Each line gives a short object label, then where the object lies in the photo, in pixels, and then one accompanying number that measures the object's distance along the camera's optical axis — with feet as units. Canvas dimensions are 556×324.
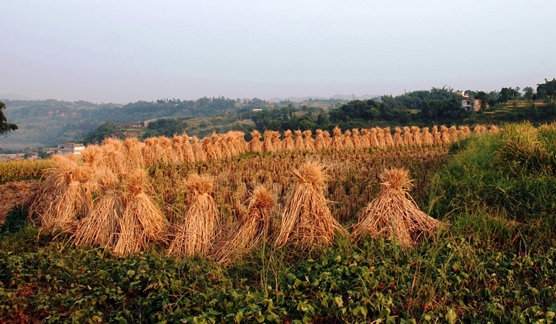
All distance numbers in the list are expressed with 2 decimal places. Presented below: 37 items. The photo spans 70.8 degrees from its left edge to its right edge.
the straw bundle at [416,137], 75.61
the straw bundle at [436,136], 77.55
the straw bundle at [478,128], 73.70
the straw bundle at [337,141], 68.59
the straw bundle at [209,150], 52.39
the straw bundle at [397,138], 74.83
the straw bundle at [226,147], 54.19
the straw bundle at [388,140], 74.33
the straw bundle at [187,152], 50.03
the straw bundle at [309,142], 64.37
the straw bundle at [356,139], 71.03
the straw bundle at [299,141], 63.67
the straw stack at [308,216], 17.50
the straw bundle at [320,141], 66.88
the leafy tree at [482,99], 117.60
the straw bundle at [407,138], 75.20
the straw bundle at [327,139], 68.33
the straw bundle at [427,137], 75.92
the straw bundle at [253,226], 17.83
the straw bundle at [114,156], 39.37
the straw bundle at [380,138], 73.49
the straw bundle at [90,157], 28.56
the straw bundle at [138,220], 18.90
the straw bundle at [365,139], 72.13
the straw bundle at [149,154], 46.85
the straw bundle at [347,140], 69.97
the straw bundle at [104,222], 19.52
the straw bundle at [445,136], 77.15
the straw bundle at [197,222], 18.62
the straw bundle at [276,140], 61.26
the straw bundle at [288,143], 61.98
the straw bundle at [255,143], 59.16
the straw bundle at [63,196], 22.12
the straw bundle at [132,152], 44.29
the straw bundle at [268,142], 60.29
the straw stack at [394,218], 17.54
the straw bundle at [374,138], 73.15
